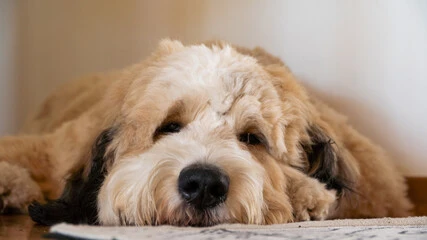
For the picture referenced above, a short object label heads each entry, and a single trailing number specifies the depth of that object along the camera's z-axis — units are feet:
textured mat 2.56
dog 2.94
